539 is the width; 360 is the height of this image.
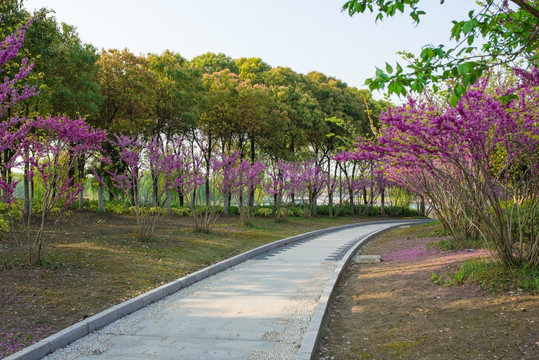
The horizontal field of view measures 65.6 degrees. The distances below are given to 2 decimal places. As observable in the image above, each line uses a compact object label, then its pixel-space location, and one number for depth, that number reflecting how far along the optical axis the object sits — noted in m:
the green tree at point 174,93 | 23.27
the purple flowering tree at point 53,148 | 7.85
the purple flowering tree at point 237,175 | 17.92
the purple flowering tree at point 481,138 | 6.00
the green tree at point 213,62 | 32.16
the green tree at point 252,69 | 32.41
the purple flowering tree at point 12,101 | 6.40
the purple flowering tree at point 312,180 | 30.08
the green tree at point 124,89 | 20.09
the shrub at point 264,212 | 28.30
